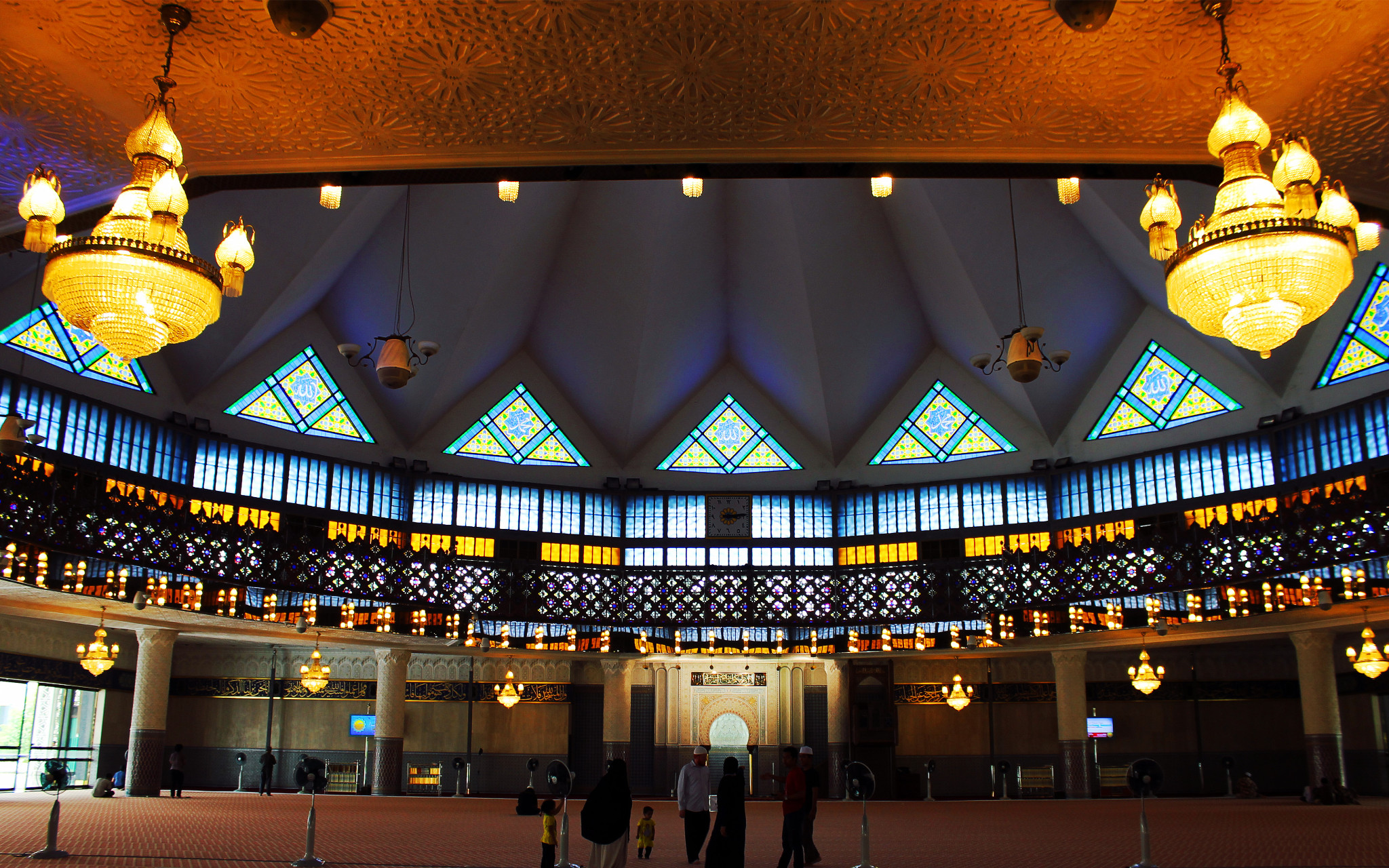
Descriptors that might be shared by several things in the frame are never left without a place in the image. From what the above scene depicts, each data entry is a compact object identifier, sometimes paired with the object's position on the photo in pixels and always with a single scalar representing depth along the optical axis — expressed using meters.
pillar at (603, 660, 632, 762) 31.31
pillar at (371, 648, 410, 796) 28.80
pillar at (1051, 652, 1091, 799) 28.53
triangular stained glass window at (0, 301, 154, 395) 23.47
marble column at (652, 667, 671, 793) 31.41
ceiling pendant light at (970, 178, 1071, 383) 18.88
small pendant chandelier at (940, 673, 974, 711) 28.31
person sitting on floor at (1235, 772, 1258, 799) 27.23
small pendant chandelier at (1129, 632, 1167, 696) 25.58
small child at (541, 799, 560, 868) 9.79
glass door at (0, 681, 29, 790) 25.69
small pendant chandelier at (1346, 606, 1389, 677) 21.06
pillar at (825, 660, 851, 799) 30.84
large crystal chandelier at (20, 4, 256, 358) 7.25
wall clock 32.62
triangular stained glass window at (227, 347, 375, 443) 28.53
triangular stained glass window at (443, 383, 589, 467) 32.16
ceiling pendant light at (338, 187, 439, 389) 17.50
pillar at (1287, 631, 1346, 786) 24.08
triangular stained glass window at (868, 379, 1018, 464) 31.61
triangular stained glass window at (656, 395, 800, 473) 33.56
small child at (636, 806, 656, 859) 11.46
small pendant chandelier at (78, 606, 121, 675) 22.67
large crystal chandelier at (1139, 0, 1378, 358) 7.01
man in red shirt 9.98
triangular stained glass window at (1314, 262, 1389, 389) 24.23
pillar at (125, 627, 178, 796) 24.31
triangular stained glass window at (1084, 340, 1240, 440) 28.05
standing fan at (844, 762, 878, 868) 10.46
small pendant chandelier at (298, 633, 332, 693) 26.70
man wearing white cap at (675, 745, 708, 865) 10.58
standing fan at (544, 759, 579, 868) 9.35
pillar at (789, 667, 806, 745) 31.92
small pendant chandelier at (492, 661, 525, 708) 29.55
